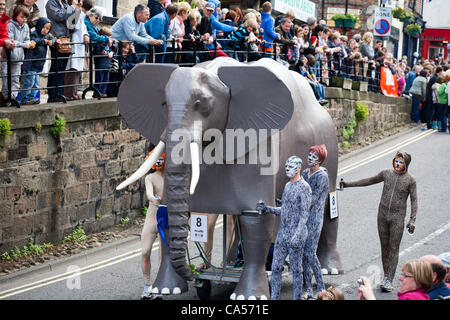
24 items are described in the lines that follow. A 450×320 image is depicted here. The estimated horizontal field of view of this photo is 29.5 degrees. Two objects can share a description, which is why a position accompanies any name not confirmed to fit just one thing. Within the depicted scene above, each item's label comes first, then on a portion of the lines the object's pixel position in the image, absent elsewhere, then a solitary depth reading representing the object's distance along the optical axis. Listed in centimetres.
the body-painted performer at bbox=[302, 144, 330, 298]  1030
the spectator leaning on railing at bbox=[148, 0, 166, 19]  1717
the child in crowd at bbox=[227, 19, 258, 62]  1781
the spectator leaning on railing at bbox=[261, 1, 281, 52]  1934
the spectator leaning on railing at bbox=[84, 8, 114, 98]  1517
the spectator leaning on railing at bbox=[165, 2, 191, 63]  1679
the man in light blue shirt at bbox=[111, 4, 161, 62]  1556
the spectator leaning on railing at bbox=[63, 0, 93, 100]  1472
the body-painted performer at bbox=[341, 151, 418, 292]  1147
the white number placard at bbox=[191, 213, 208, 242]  1020
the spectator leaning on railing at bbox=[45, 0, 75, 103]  1403
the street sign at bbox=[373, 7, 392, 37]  2955
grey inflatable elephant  957
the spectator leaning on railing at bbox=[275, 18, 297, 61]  2008
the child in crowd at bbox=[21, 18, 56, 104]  1366
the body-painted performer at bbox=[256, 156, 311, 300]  972
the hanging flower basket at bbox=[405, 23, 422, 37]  4459
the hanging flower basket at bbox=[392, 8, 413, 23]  4088
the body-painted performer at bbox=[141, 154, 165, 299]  1066
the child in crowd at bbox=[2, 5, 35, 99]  1309
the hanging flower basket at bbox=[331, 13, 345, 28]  3438
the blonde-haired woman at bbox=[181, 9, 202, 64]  1697
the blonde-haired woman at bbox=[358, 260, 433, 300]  699
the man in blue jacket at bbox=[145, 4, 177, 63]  1617
